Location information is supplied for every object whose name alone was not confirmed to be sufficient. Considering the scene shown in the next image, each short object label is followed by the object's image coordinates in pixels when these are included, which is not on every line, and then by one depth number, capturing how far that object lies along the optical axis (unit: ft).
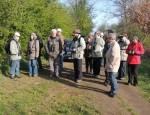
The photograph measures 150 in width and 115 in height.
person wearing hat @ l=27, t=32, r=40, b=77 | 17.04
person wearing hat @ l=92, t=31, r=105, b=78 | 16.93
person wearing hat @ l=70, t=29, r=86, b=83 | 15.81
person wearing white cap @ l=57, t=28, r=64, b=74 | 17.89
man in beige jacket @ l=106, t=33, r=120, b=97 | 13.51
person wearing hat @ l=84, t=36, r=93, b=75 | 18.02
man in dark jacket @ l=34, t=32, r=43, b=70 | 18.21
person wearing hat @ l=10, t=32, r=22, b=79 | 16.14
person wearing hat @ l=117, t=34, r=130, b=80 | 17.27
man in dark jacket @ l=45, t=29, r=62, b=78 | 17.04
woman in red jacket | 16.07
